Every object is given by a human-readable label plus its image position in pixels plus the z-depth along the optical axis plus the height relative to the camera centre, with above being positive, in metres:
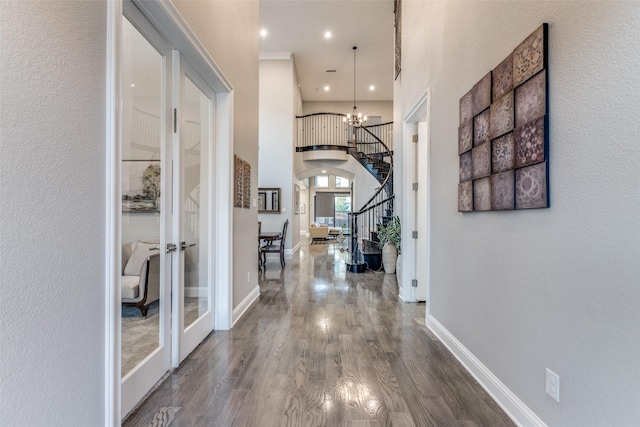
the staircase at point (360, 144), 7.25 +2.27
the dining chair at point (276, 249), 6.23 -0.73
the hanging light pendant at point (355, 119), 8.74 +2.64
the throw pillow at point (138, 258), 1.89 -0.29
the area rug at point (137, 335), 1.77 -0.74
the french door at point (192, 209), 2.31 +0.02
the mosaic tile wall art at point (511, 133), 1.51 +0.45
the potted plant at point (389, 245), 5.54 -0.59
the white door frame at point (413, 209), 4.01 +0.05
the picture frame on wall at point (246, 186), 3.56 +0.31
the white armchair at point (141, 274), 1.86 -0.39
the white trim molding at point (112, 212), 1.39 +0.00
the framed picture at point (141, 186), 1.77 +0.16
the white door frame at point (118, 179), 1.40 +0.20
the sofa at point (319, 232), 12.82 -0.79
